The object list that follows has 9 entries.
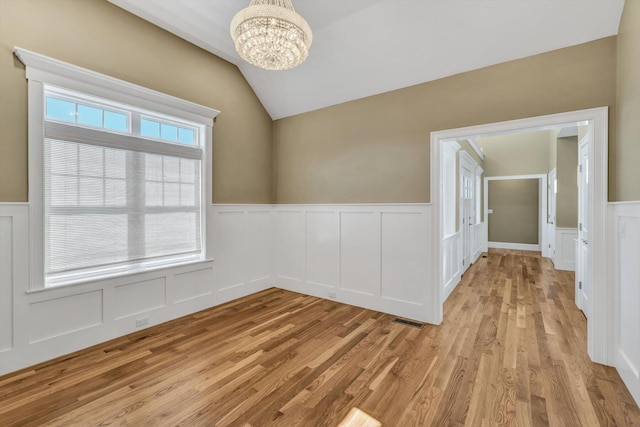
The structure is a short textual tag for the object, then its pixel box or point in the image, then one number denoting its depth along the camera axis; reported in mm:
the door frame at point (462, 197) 5294
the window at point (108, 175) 2465
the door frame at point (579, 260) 3617
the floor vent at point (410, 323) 3211
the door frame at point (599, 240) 2396
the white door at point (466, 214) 5641
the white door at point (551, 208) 6617
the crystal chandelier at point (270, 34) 1936
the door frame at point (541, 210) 7680
